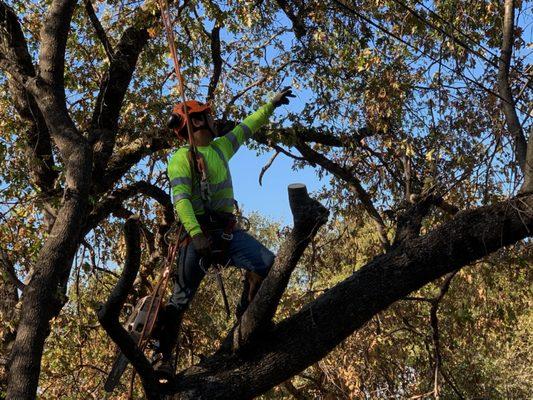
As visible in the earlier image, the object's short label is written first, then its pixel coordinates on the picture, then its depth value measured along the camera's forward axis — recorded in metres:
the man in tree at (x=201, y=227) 8.19
